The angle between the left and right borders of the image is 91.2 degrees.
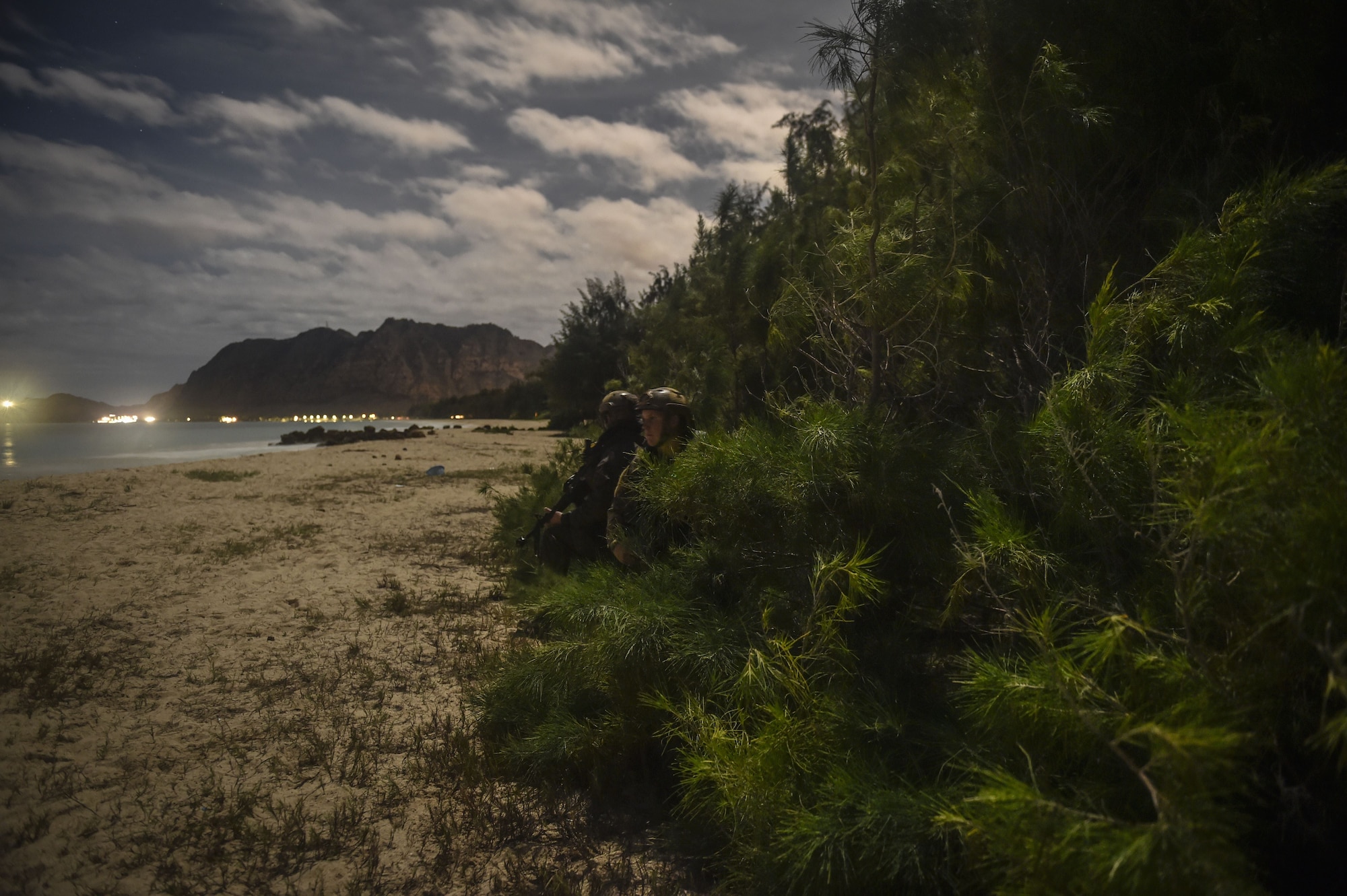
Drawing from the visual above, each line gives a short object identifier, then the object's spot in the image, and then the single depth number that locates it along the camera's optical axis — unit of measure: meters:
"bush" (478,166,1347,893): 1.26
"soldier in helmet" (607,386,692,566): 3.51
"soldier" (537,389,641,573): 5.00
